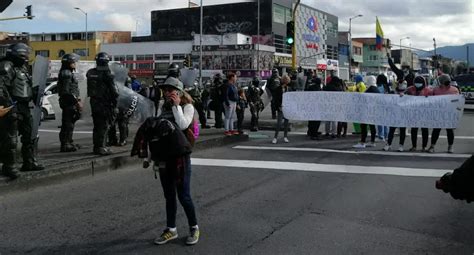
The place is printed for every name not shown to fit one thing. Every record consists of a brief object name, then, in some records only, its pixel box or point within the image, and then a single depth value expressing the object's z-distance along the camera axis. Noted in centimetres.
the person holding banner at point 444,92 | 1141
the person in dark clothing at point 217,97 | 1504
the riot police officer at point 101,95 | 923
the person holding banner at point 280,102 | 1311
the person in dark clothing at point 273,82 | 1465
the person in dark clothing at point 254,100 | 1611
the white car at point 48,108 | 2019
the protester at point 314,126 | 1399
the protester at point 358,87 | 1458
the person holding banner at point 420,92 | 1174
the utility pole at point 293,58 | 2094
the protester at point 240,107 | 1429
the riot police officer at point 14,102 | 706
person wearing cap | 515
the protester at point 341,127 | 1464
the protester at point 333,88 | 1427
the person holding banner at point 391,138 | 1176
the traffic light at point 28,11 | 3469
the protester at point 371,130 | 1241
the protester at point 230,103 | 1347
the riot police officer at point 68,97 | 956
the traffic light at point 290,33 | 2117
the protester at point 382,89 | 1371
